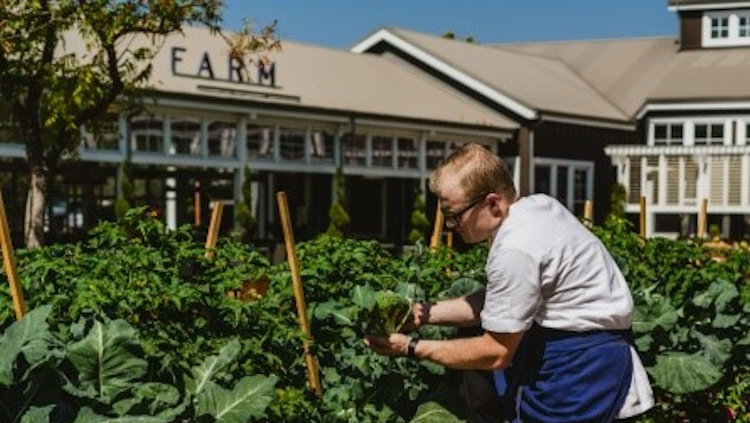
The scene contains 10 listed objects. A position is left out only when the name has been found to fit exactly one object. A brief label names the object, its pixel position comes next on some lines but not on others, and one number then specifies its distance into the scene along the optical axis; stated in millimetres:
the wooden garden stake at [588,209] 10818
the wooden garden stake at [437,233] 8898
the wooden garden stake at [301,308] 6230
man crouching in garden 4148
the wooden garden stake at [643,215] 10936
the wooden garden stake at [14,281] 5379
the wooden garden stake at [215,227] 7172
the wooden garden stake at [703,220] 12064
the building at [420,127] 26547
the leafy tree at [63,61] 14516
